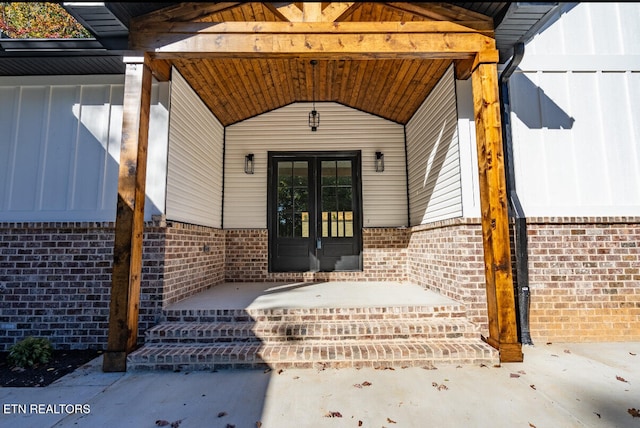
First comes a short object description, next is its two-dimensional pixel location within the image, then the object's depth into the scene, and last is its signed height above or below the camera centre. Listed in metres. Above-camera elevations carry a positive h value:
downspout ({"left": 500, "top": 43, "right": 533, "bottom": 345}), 3.40 +0.37
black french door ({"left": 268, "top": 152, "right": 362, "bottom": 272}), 5.52 +0.69
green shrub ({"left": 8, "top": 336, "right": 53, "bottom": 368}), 2.97 -0.94
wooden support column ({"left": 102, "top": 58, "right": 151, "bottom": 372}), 2.76 +0.27
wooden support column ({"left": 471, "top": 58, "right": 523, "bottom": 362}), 2.85 +0.31
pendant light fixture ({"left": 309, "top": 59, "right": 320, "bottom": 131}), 5.38 +2.31
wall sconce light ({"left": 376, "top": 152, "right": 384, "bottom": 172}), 5.57 +1.55
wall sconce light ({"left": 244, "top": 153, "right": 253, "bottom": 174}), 5.59 +1.51
